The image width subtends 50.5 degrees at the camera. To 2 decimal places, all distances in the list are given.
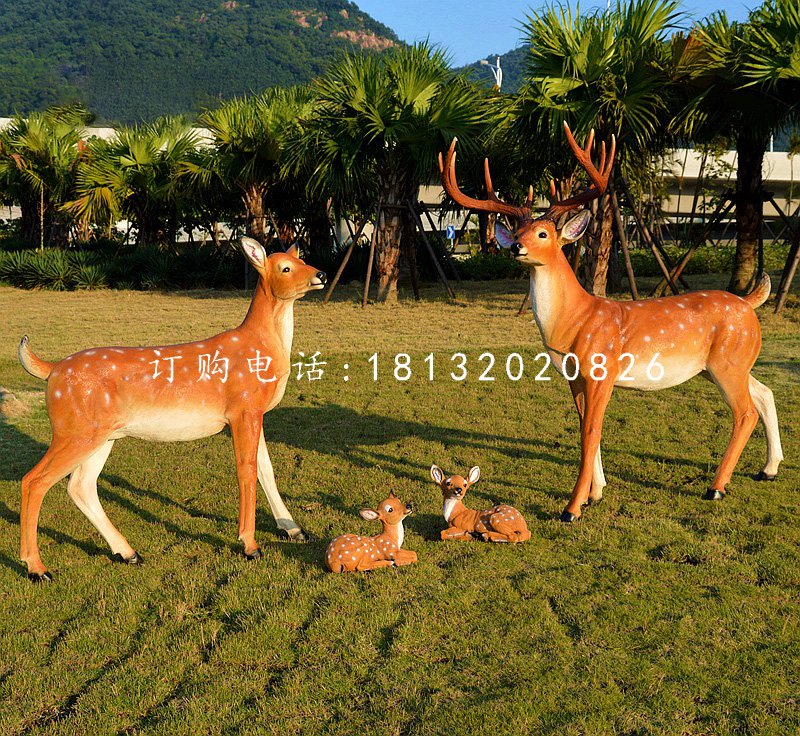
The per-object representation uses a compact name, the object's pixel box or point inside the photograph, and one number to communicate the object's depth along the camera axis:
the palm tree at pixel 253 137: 18.62
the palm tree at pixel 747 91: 12.02
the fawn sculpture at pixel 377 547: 4.63
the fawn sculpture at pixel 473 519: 4.99
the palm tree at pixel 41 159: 22.92
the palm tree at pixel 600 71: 13.23
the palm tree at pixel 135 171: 21.55
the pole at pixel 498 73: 31.13
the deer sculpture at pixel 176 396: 4.55
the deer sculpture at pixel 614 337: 5.46
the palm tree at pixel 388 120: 15.25
